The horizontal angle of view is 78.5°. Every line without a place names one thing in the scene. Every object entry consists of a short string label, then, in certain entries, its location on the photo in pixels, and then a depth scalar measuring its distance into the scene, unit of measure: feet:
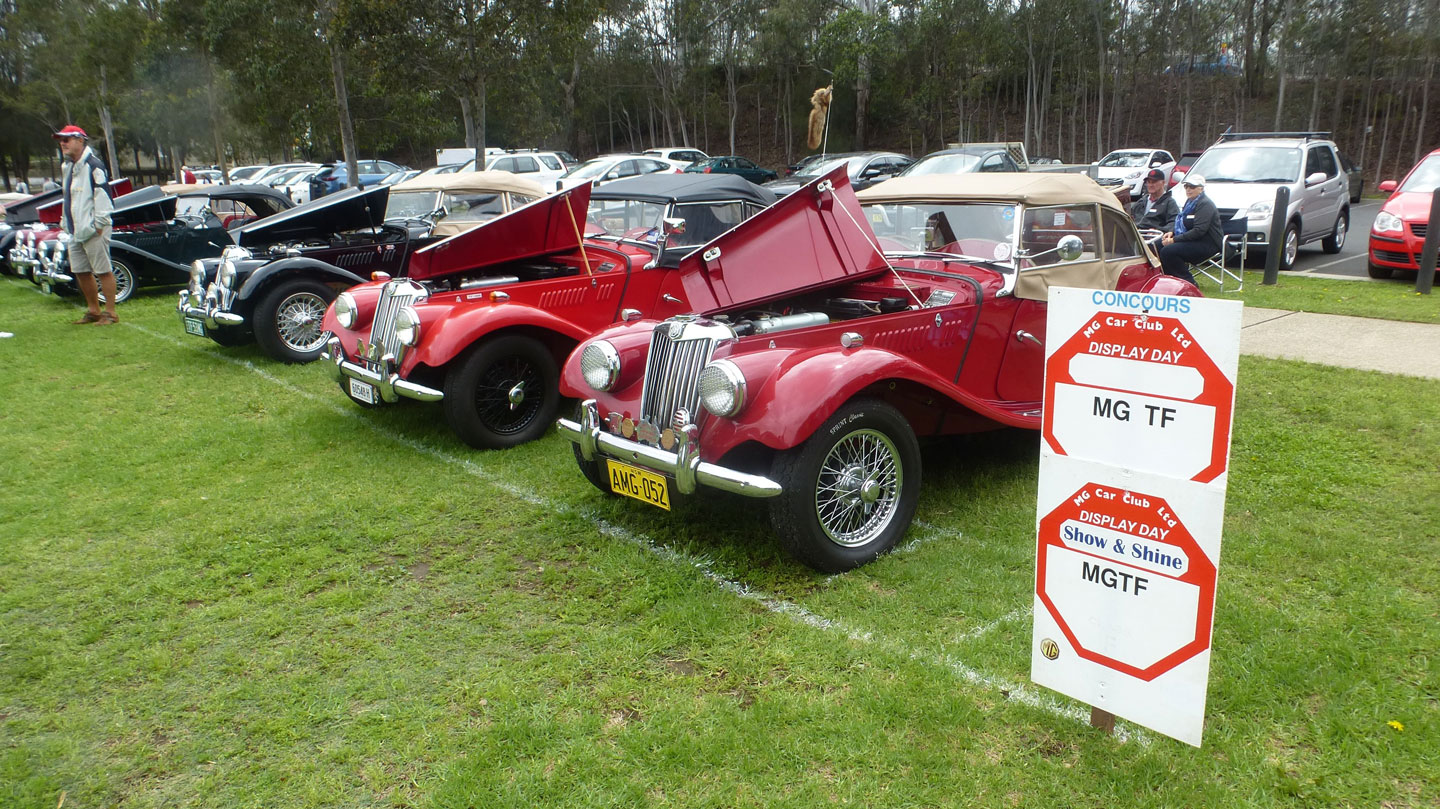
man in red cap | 30.42
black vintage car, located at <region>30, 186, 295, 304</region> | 38.91
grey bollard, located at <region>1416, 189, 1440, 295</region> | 31.91
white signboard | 7.75
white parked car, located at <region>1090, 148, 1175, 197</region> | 69.67
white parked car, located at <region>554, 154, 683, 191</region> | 71.52
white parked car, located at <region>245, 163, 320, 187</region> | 94.73
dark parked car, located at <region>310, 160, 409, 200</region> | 79.10
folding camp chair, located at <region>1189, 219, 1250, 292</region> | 34.58
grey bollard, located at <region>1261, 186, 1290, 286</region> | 35.01
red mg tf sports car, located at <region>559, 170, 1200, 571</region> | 12.26
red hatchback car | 33.94
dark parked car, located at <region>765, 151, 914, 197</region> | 65.62
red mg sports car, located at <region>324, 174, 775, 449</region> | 18.48
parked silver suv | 37.96
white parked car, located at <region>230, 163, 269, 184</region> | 102.12
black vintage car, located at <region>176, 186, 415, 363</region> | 27.12
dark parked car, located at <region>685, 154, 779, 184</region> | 81.61
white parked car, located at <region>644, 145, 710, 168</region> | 84.07
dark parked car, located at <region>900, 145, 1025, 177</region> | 58.23
